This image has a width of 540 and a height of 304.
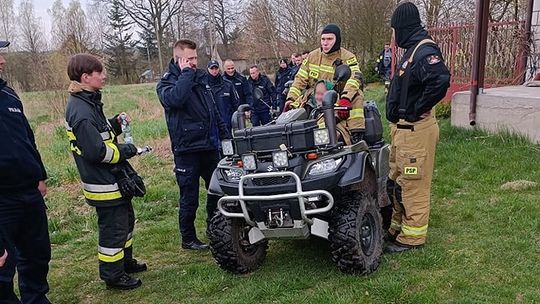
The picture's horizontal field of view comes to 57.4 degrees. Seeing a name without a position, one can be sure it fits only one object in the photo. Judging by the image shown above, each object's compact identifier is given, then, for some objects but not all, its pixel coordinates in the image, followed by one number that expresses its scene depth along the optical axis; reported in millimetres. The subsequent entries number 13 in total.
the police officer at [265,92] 10188
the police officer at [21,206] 3113
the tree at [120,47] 50875
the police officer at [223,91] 8242
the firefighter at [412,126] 4098
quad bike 3471
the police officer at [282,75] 12273
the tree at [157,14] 49719
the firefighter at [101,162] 3689
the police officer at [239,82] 9399
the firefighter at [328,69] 4754
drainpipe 7633
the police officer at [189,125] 4523
